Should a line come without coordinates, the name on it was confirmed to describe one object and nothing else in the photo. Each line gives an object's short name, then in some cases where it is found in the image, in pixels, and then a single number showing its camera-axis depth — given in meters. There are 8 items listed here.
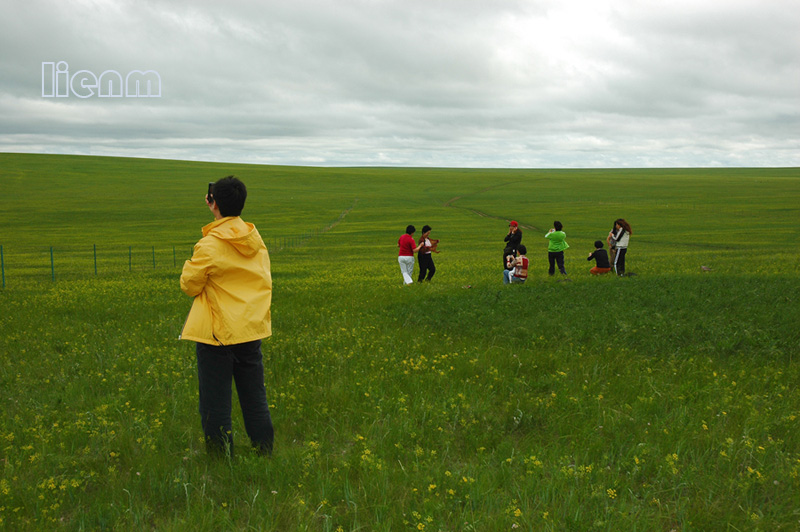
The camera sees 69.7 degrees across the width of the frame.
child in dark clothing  17.73
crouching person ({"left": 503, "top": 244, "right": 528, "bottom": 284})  15.45
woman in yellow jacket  4.71
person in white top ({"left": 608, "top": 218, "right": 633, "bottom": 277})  17.31
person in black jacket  16.36
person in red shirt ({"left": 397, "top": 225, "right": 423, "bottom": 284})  16.81
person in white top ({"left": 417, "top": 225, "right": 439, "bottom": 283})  16.98
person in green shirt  17.58
